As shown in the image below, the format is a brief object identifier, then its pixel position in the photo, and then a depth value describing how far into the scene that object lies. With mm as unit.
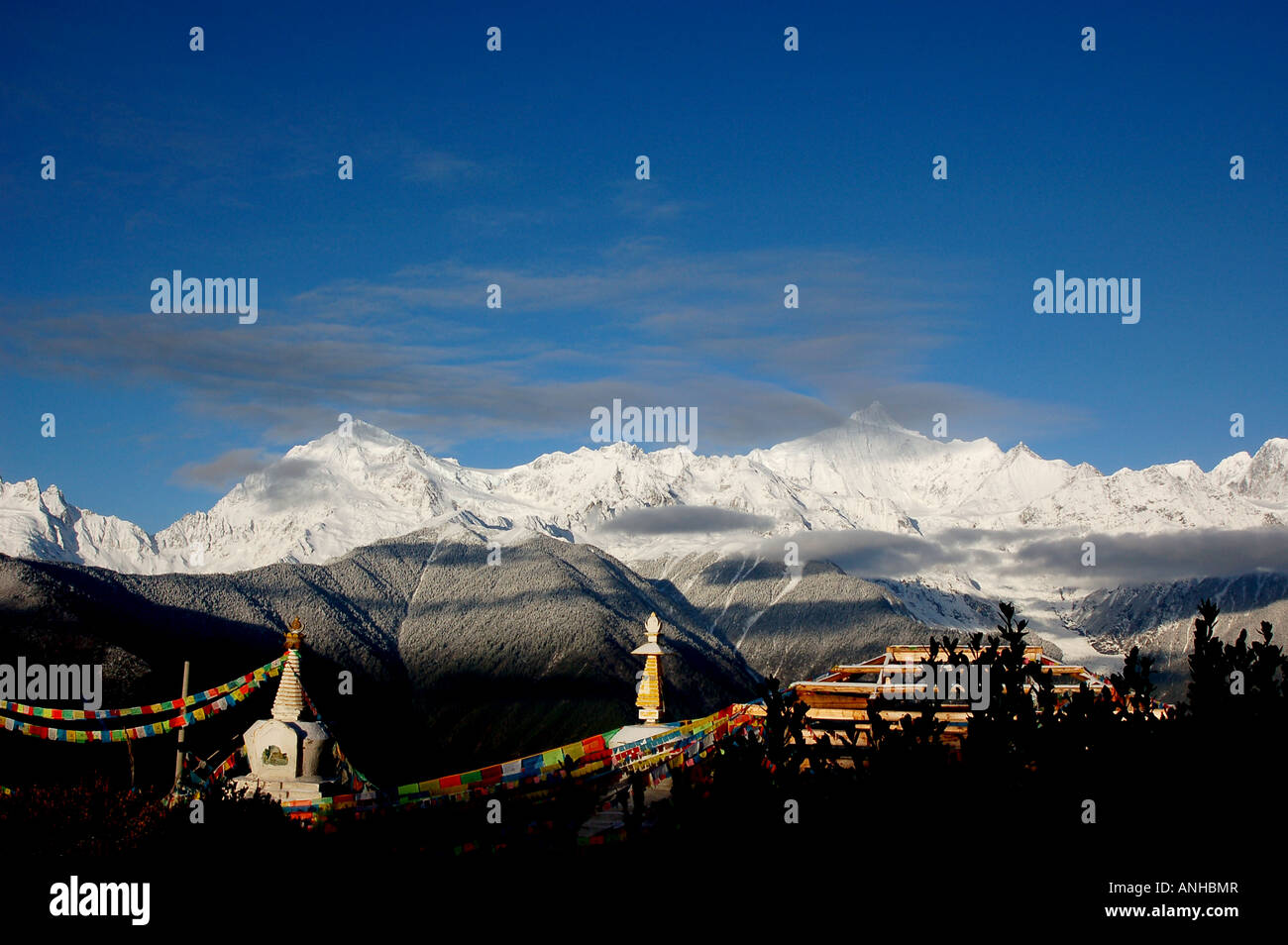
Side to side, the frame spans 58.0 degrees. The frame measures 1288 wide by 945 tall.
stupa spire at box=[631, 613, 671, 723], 21125
